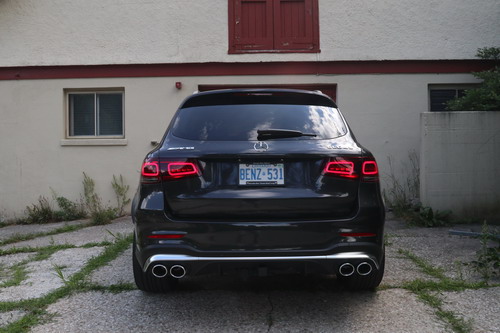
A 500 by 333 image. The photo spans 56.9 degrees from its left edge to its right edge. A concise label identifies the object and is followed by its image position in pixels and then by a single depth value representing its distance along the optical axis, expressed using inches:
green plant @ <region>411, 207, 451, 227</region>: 286.7
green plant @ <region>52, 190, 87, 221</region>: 356.5
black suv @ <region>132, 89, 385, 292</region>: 121.9
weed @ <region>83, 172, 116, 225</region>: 358.6
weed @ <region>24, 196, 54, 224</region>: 356.2
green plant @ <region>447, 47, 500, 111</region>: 300.5
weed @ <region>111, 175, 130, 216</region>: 361.1
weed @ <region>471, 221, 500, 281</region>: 169.8
